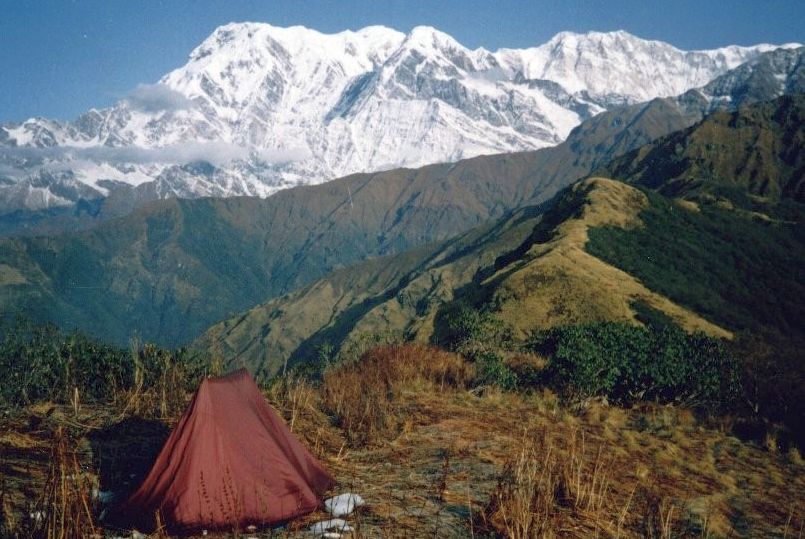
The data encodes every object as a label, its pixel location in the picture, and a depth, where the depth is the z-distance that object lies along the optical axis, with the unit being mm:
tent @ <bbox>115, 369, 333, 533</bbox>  8102
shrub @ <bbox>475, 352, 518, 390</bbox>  18953
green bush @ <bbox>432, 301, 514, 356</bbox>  29484
